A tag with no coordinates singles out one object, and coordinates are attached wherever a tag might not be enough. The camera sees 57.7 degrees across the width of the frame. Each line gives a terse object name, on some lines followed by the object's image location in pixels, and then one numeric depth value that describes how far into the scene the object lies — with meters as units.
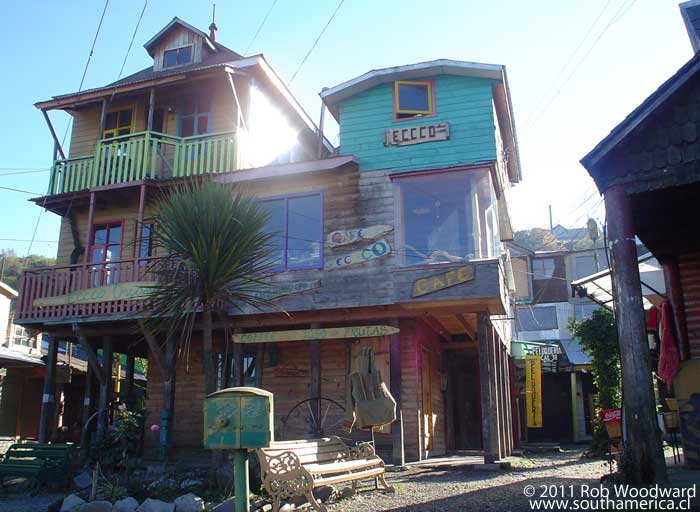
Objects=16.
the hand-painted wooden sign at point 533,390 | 18.81
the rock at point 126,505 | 8.04
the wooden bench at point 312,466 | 7.52
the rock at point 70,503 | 8.40
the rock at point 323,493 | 8.48
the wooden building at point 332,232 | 13.62
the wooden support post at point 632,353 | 6.46
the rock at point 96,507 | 8.09
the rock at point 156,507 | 7.90
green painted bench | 11.38
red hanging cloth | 9.72
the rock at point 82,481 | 11.12
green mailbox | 6.30
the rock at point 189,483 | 9.57
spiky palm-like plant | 10.16
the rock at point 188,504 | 7.97
